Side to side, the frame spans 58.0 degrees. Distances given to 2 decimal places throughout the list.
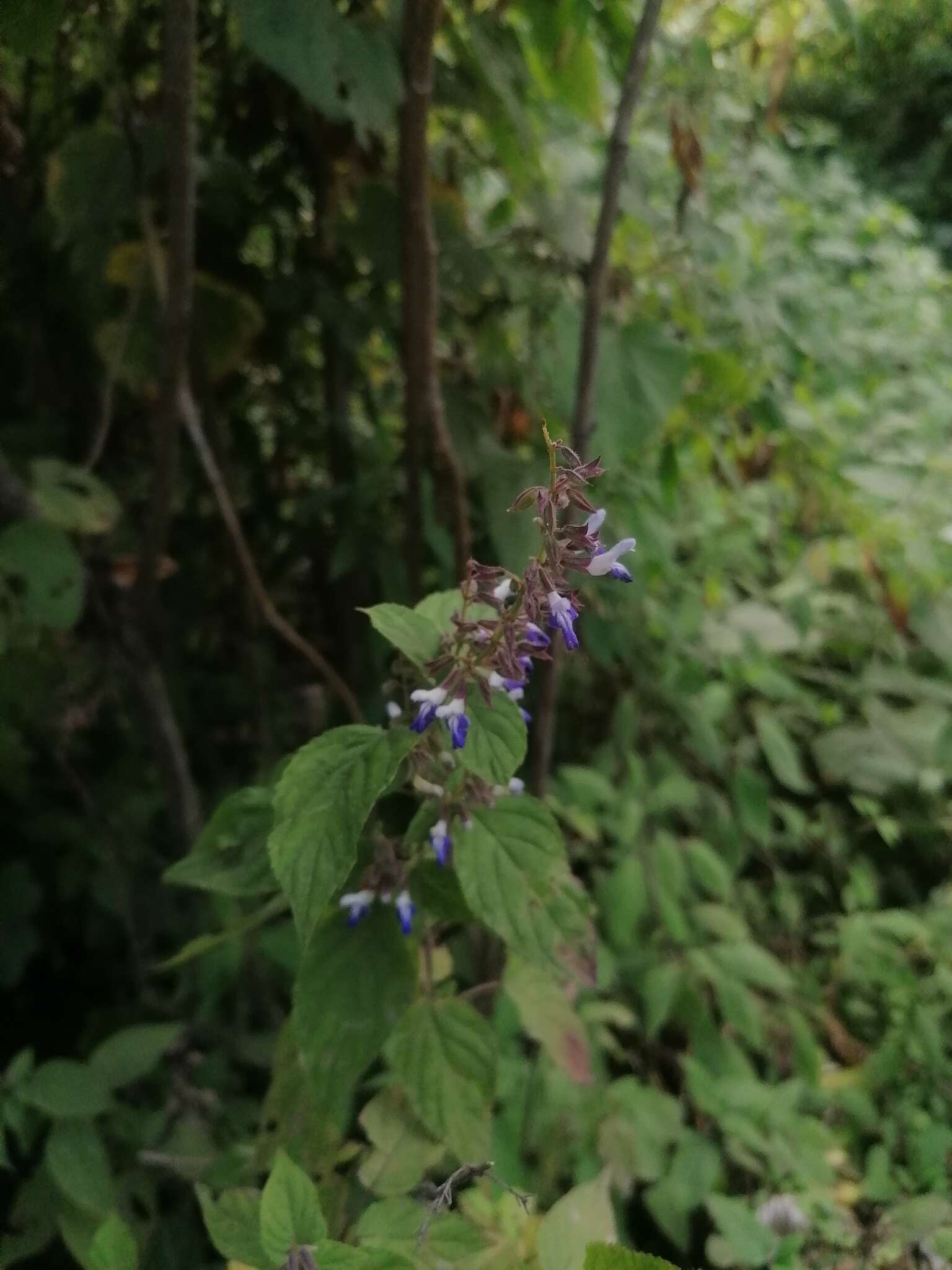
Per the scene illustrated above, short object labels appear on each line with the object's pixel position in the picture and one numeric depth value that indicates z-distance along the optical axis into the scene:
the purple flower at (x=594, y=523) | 0.38
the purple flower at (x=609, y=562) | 0.40
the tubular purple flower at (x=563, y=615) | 0.38
